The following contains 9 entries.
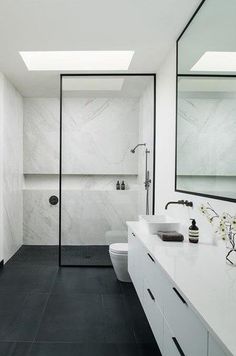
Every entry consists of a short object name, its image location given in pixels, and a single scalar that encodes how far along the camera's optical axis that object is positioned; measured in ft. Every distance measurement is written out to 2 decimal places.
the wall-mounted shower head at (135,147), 13.43
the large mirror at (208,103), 5.56
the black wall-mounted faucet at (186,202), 7.72
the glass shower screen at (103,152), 12.76
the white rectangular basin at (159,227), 7.88
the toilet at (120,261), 10.37
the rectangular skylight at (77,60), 11.30
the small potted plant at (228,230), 5.17
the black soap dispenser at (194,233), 6.68
